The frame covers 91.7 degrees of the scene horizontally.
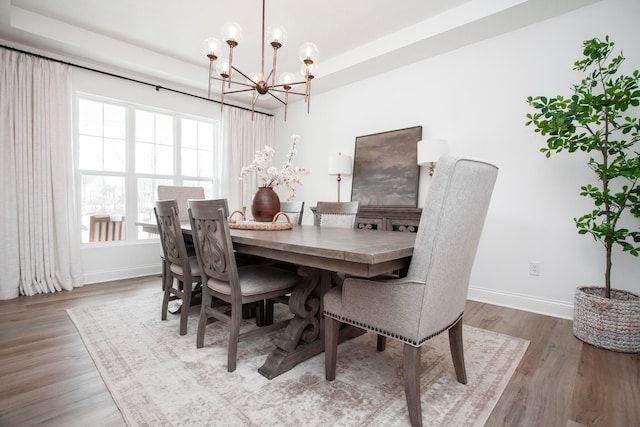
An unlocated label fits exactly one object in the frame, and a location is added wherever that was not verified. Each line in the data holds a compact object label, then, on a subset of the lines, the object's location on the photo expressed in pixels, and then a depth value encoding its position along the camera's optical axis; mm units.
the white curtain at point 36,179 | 3051
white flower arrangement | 2316
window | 3703
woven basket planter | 1982
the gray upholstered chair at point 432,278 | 1192
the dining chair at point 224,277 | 1679
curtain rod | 3141
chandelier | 2086
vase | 2455
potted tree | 1982
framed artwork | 3531
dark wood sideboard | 3254
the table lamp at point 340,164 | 4020
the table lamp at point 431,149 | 3082
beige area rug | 1349
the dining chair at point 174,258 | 2100
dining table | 1224
